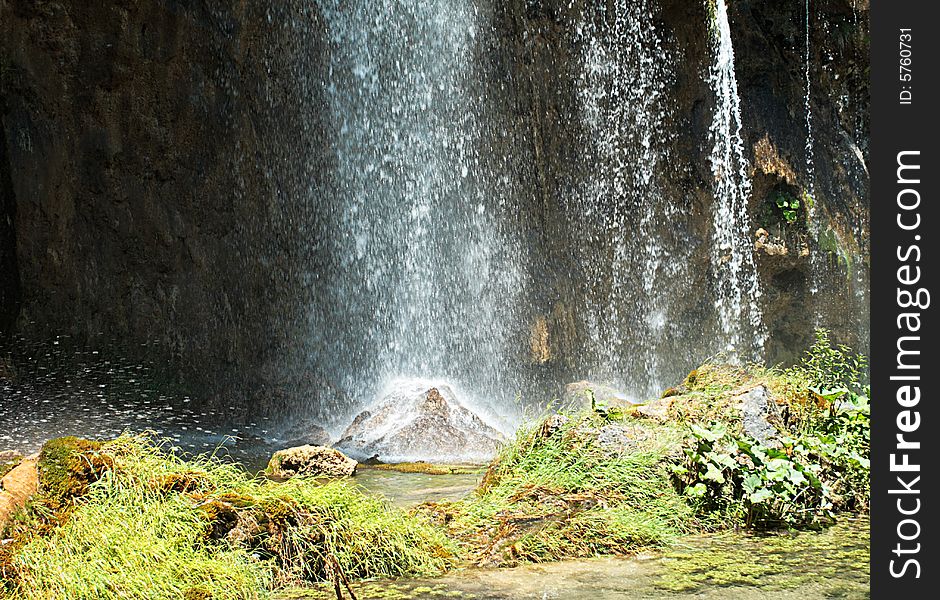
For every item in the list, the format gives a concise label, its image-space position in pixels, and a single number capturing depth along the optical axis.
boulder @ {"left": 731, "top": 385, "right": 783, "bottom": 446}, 4.93
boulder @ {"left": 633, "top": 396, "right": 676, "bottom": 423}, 5.44
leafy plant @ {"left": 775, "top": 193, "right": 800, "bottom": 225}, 12.38
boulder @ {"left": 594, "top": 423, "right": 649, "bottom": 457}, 4.82
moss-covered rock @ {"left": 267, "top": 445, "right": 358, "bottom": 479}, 7.02
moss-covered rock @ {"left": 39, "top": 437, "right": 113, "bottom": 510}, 3.57
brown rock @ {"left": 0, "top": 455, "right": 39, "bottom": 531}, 3.28
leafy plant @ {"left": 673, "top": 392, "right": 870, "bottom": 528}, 4.45
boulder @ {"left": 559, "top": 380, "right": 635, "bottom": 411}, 9.93
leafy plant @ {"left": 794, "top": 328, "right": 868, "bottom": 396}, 5.77
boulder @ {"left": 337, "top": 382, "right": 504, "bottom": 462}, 8.67
